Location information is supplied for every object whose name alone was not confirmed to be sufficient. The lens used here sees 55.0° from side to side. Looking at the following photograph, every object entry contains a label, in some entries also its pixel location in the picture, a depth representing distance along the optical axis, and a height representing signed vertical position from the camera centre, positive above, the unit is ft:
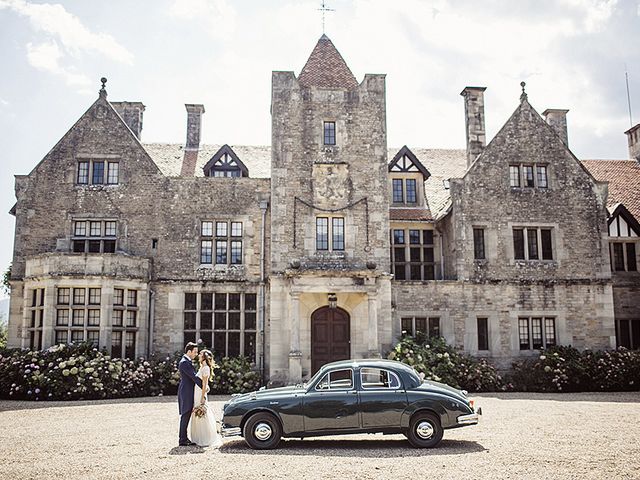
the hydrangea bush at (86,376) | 59.82 -4.91
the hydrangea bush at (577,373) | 67.97 -5.55
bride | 35.32 -5.47
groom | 35.68 -3.69
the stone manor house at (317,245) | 68.13 +9.49
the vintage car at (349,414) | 34.01 -4.94
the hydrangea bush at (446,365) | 64.85 -4.41
